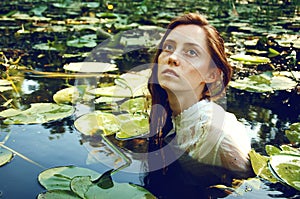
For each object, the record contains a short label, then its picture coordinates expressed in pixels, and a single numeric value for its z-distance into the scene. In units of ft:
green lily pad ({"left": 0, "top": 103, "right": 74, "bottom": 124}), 7.23
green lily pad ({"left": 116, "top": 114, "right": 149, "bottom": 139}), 6.99
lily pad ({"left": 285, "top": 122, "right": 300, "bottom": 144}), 7.00
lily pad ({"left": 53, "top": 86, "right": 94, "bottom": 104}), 7.82
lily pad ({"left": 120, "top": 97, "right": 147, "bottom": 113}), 7.49
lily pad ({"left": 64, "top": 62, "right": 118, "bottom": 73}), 8.77
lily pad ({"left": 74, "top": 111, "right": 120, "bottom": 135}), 7.05
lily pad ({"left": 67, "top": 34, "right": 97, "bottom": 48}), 10.38
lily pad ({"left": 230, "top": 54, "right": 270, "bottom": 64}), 9.29
